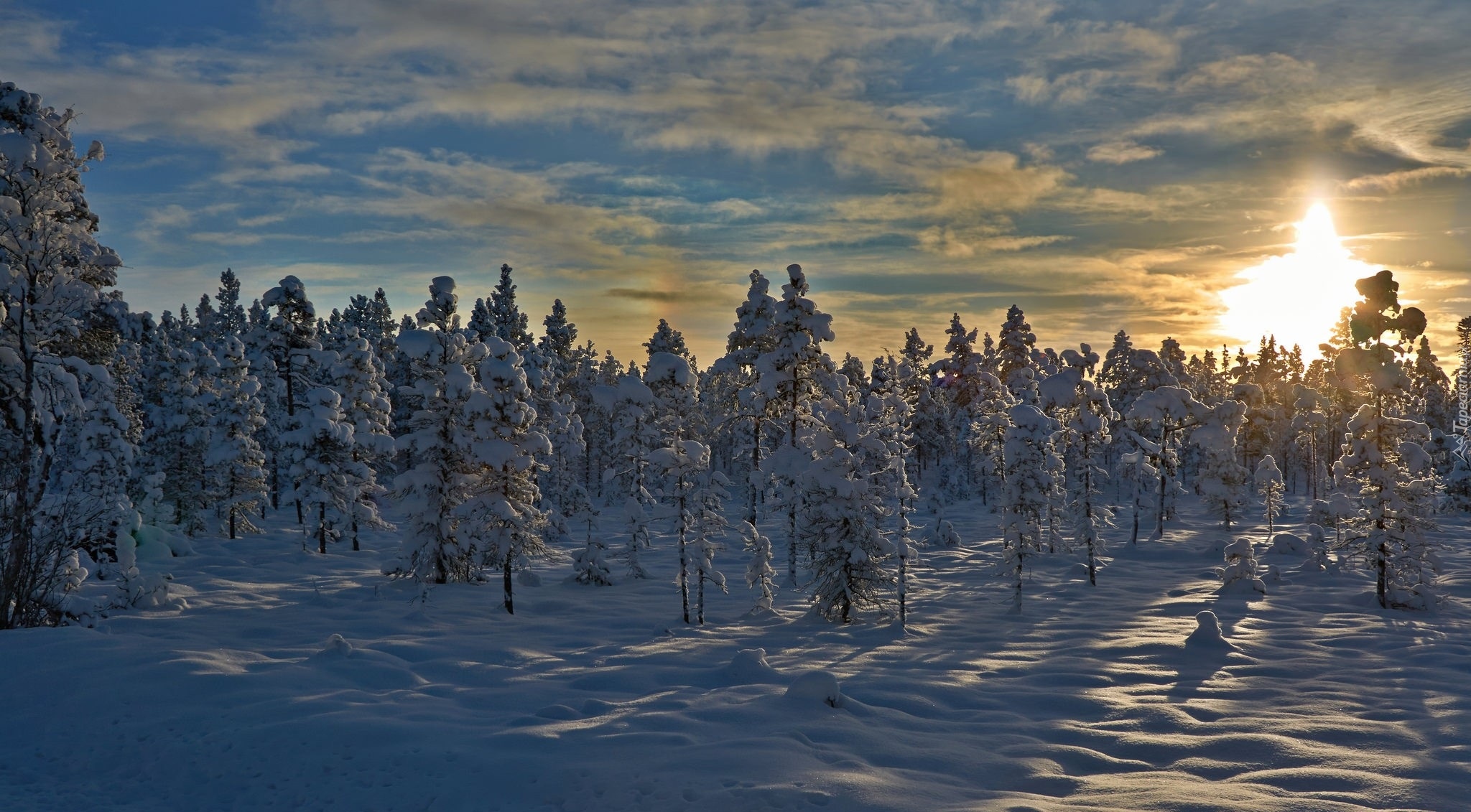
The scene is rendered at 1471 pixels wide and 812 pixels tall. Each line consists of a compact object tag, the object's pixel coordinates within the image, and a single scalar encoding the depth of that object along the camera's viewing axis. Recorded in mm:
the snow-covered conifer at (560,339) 70625
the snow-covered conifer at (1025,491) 26828
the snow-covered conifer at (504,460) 23578
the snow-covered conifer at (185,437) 41688
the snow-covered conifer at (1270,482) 48906
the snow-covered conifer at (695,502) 22156
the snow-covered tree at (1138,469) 40812
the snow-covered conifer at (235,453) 41094
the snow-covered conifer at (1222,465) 50031
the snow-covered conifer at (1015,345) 63938
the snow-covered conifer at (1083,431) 33219
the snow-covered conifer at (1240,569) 30656
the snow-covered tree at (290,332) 39719
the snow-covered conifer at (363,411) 38312
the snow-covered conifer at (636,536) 25531
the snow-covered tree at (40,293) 17469
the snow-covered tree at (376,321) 76688
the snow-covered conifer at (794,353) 29719
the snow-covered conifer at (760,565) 22562
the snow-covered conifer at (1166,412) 42969
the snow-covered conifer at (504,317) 60375
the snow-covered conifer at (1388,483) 25609
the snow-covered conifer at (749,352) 32281
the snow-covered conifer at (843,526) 23250
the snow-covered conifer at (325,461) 36031
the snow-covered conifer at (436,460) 26672
